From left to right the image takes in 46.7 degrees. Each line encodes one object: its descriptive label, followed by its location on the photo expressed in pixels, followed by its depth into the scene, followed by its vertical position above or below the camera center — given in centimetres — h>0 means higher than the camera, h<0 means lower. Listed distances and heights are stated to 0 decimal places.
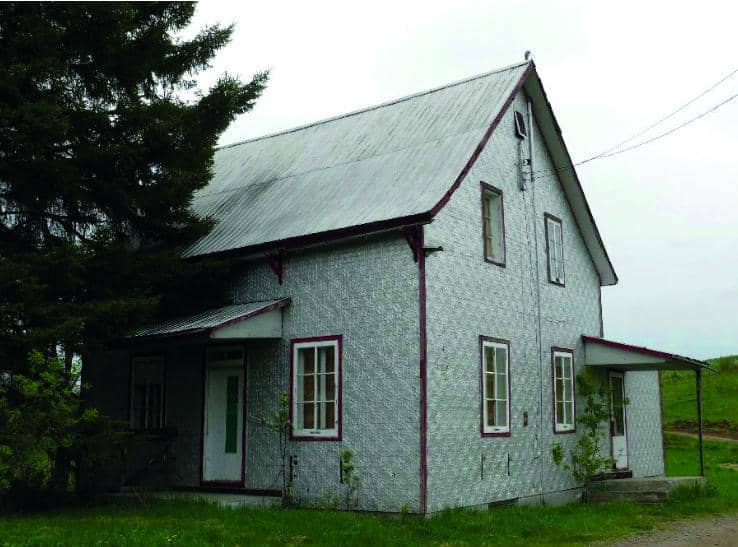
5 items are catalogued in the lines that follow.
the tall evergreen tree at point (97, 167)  1296 +399
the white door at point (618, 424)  1864 -29
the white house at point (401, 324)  1318 +144
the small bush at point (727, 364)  4434 +247
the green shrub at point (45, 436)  1164 -41
